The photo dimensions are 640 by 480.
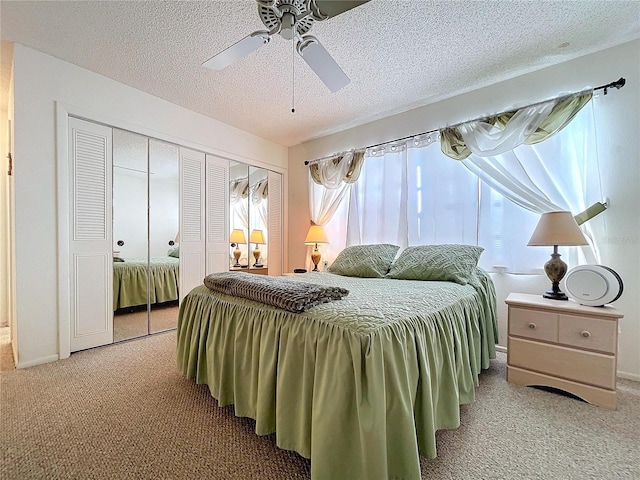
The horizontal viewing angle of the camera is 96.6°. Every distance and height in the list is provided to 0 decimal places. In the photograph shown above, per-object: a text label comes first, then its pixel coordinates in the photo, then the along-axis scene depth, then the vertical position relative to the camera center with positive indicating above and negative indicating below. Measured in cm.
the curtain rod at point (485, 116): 209 +112
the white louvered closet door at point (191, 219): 325 +18
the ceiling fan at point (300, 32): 138 +110
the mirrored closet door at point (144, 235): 279 -1
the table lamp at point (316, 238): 365 -3
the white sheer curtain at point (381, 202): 318 +42
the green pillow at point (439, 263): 225 -22
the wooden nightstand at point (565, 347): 168 -69
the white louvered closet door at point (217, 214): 352 +27
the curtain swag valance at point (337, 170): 353 +88
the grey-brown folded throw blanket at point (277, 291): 133 -29
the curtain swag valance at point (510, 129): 224 +95
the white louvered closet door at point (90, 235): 249 -1
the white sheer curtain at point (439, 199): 275 +39
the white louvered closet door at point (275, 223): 422 +19
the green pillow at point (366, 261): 272 -24
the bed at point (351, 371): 104 -60
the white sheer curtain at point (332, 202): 370 +46
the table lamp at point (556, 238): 188 +0
